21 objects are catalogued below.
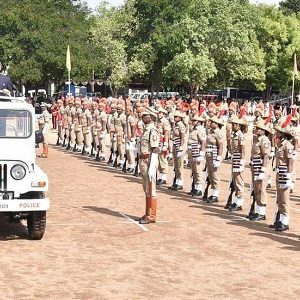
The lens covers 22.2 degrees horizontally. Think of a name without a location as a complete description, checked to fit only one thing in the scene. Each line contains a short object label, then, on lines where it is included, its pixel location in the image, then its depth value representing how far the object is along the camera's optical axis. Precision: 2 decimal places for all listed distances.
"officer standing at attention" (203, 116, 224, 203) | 15.78
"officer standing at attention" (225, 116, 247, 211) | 14.78
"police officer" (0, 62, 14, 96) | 24.80
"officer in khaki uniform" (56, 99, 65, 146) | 29.42
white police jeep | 11.20
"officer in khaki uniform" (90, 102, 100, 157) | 25.09
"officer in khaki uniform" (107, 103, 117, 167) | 22.90
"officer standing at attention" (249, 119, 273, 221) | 13.64
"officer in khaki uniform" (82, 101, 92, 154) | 26.31
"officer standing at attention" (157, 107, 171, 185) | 18.64
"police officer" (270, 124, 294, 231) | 12.68
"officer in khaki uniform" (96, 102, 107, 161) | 24.55
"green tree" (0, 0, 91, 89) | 54.59
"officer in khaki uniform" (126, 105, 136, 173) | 21.38
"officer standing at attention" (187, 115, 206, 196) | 16.94
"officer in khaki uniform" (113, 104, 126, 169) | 22.41
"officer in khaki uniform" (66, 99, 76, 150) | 28.08
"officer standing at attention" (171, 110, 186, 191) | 18.05
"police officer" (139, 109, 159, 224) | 13.16
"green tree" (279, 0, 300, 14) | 104.81
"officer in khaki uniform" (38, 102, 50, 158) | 25.44
